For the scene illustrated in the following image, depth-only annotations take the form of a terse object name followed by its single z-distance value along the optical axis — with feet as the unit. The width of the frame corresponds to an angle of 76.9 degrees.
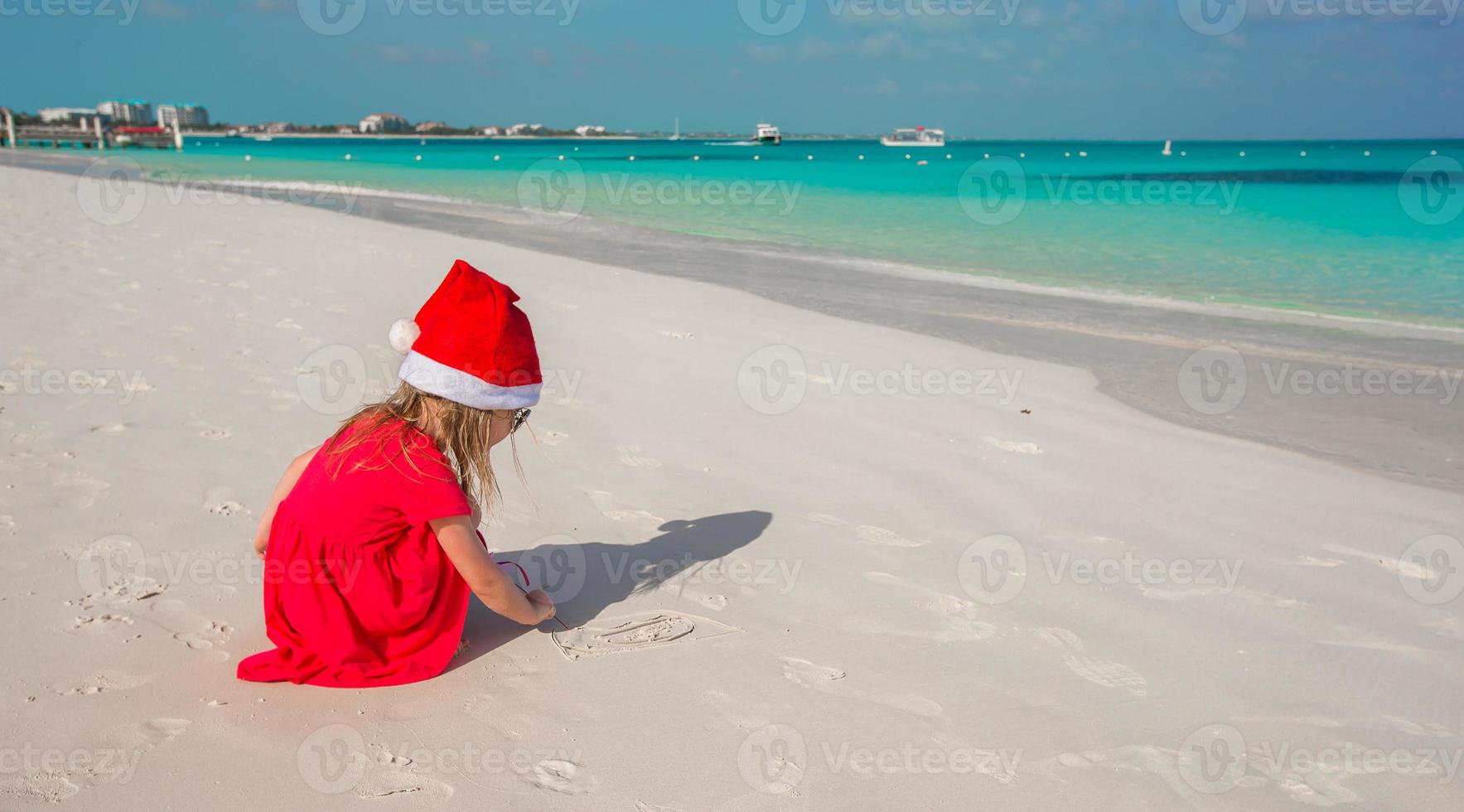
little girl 7.64
